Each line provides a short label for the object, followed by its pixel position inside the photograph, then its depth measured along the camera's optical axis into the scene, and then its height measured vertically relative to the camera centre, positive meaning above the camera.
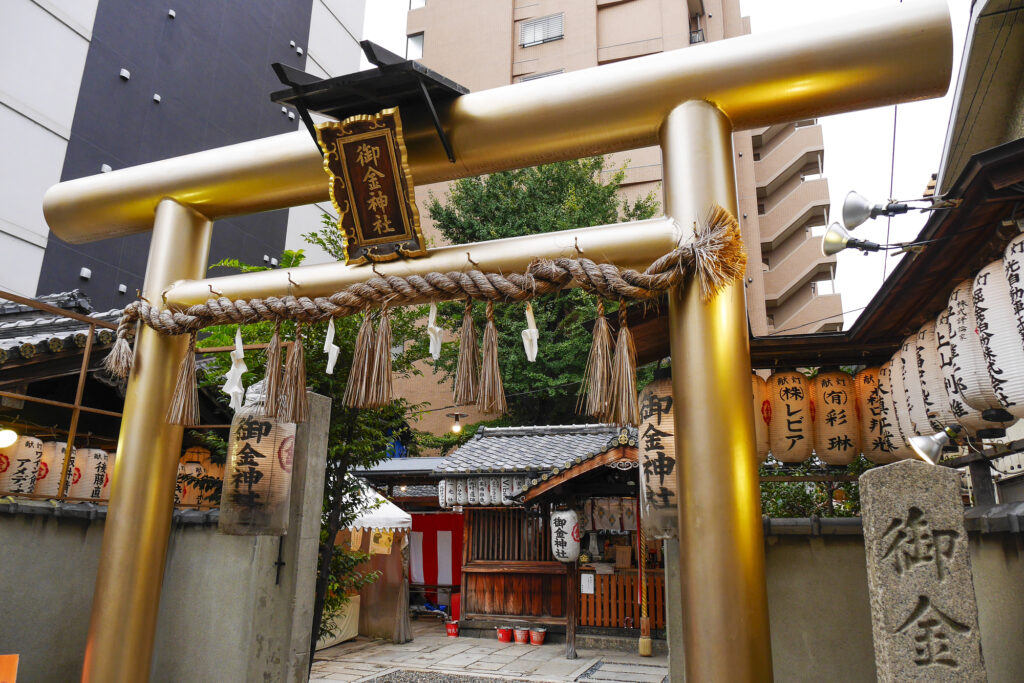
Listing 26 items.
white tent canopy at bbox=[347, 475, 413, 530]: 12.34 -0.19
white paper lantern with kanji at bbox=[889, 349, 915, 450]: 5.56 +1.04
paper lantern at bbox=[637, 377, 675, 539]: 4.71 +0.41
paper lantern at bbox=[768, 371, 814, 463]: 6.54 +0.99
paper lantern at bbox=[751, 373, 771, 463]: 6.56 +1.04
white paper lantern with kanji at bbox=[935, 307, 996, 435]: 4.42 +0.97
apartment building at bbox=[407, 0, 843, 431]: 24.34 +17.26
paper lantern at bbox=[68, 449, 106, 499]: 10.46 +0.47
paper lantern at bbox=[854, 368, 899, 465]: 6.29 +0.92
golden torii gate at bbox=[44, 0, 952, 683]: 3.12 +1.89
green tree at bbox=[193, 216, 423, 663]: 7.39 +0.83
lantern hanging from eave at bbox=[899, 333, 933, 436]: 5.23 +1.05
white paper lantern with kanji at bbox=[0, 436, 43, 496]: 9.19 +0.55
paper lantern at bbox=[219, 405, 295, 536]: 4.90 +0.23
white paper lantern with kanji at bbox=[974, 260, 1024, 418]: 3.72 +1.08
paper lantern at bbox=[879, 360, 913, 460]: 5.88 +0.88
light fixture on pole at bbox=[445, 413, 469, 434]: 18.52 +2.38
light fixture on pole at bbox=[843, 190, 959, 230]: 6.79 +3.28
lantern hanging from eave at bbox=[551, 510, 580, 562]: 12.14 -0.47
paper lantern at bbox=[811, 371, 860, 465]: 6.45 +0.94
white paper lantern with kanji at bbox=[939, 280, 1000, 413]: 4.20 +1.05
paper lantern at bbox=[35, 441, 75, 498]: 9.89 +0.53
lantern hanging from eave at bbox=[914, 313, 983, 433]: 4.88 +1.04
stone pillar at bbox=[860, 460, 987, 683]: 3.03 -0.29
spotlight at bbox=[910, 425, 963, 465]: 3.76 +0.42
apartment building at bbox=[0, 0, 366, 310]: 12.63 +9.14
